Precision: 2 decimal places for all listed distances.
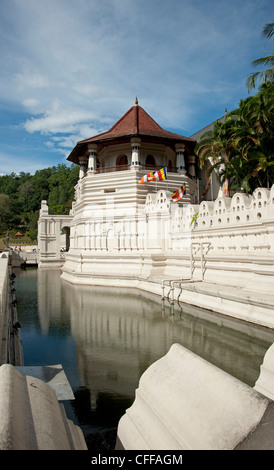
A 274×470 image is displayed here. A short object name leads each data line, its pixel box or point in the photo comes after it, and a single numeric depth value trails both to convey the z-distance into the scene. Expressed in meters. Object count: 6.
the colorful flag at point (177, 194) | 15.47
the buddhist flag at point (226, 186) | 18.08
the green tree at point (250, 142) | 13.57
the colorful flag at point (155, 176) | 16.39
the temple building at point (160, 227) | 9.42
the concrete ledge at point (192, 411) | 1.77
